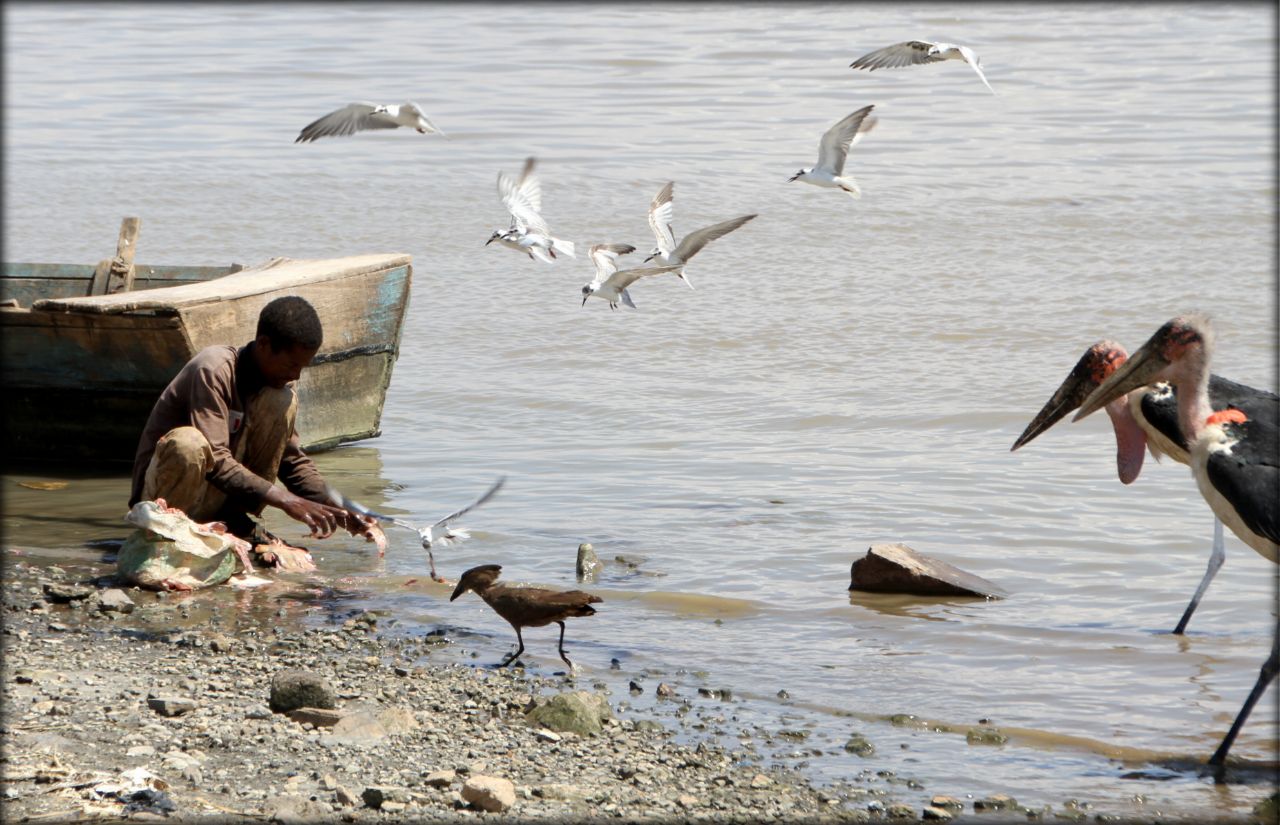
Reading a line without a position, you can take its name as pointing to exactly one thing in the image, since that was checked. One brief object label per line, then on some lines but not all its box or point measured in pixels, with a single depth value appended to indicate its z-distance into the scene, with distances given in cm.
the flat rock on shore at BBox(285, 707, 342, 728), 1014
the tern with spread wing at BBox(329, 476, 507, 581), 1209
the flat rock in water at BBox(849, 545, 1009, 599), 1385
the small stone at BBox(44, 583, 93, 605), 1309
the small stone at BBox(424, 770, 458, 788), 909
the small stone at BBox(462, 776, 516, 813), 872
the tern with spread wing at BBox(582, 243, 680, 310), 1834
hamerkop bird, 1155
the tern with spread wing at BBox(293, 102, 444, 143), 1717
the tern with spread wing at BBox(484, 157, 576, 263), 1845
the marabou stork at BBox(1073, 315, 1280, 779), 1078
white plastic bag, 1334
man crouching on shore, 1304
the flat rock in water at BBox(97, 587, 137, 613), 1286
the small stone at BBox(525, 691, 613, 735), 1023
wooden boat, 1622
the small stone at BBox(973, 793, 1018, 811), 934
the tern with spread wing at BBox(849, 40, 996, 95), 1750
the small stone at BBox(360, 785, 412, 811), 870
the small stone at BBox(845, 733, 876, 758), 1028
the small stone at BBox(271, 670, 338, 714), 1030
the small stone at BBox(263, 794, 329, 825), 843
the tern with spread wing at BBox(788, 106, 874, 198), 1937
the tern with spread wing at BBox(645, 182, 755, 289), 1775
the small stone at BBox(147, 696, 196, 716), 1025
